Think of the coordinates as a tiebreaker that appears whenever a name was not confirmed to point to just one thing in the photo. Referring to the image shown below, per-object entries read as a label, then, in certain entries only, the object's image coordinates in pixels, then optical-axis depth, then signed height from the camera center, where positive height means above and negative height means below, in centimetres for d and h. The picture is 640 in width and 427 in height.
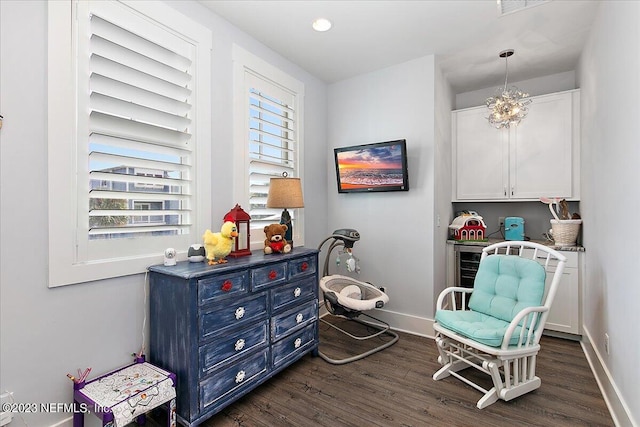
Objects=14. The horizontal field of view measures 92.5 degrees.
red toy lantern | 233 -6
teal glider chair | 198 -78
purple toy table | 147 -92
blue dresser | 175 -72
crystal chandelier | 304 +106
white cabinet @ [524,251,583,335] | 297 -87
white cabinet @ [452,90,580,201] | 327 +68
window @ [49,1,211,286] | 165 +49
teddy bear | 252 -22
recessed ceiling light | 254 +161
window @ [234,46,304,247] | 271 +81
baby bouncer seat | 269 -80
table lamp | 266 +17
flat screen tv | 321 +51
